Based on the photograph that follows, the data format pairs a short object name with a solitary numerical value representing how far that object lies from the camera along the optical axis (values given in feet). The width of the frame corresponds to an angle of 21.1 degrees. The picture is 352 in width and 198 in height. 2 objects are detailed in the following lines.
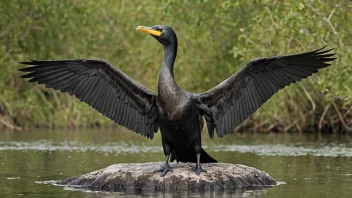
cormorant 47.60
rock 47.24
